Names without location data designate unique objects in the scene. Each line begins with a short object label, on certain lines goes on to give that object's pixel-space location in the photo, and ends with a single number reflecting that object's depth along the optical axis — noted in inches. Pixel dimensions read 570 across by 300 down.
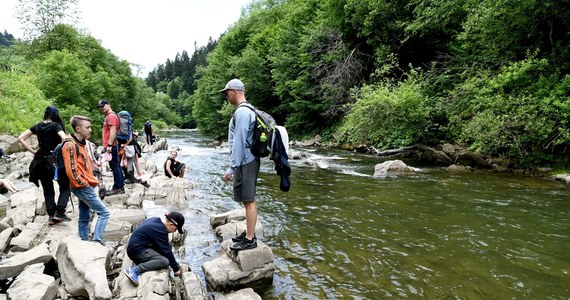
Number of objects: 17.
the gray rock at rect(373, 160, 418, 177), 553.9
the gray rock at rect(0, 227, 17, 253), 206.7
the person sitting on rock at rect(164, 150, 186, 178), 443.2
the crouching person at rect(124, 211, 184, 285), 174.4
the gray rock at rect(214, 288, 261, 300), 163.2
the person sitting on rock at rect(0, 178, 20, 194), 335.9
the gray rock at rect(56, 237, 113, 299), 153.3
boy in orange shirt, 200.7
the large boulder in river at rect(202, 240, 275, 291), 183.3
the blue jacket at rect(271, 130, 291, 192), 185.6
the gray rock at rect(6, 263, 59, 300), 139.9
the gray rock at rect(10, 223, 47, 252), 209.2
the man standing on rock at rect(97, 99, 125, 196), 328.2
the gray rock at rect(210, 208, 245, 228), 281.6
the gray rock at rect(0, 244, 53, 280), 161.2
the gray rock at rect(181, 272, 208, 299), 160.9
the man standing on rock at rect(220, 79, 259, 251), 183.8
